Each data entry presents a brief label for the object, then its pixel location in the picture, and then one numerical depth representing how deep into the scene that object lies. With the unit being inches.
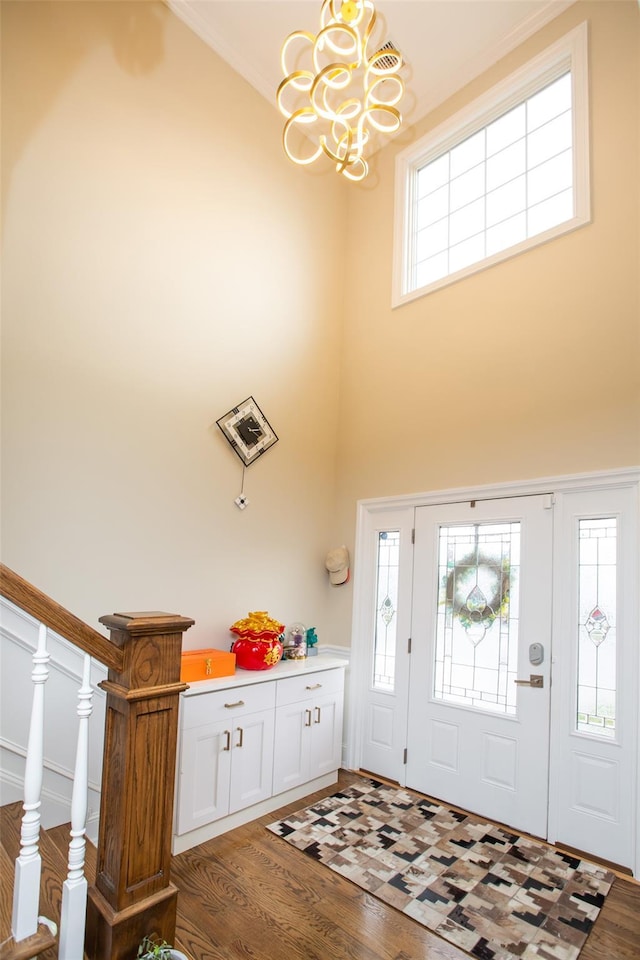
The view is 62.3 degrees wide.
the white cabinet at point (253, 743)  112.3
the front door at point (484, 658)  124.1
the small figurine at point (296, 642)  153.3
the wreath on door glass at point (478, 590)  134.3
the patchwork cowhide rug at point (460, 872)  87.9
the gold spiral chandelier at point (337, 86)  95.7
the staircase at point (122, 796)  52.4
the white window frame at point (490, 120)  132.1
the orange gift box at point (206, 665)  119.9
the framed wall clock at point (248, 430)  147.8
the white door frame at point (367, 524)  124.9
